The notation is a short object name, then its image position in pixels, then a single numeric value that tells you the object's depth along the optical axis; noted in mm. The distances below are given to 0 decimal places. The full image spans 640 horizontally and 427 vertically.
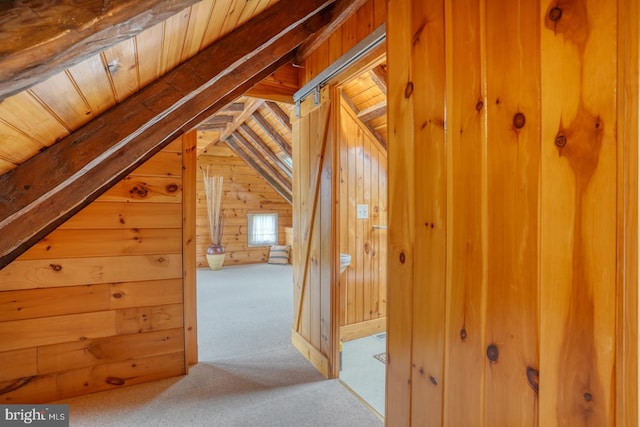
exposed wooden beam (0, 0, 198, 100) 368
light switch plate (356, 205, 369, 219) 2970
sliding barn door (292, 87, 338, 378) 2160
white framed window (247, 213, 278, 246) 7020
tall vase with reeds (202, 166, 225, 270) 6239
